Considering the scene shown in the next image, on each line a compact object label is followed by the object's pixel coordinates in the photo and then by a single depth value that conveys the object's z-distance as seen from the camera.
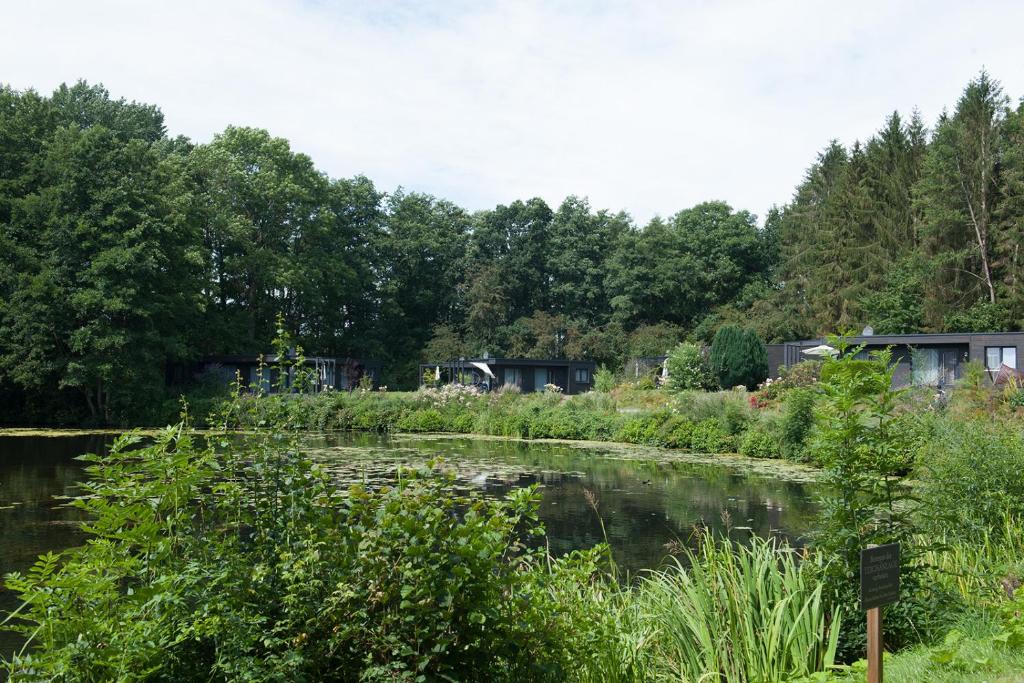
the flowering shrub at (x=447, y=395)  28.94
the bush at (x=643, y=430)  22.73
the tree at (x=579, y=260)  52.50
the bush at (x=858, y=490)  5.18
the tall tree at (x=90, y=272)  29.20
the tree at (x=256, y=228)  41.19
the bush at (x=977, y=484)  7.82
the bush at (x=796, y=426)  18.56
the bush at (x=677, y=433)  21.84
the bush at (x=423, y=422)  27.83
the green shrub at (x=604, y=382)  32.72
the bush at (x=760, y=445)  19.55
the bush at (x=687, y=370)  32.00
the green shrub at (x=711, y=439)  20.80
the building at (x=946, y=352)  28.34
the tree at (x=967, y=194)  37.78
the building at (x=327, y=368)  39.19
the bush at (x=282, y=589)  3.46
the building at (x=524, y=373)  43.50
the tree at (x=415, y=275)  50.44
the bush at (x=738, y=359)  33.38
